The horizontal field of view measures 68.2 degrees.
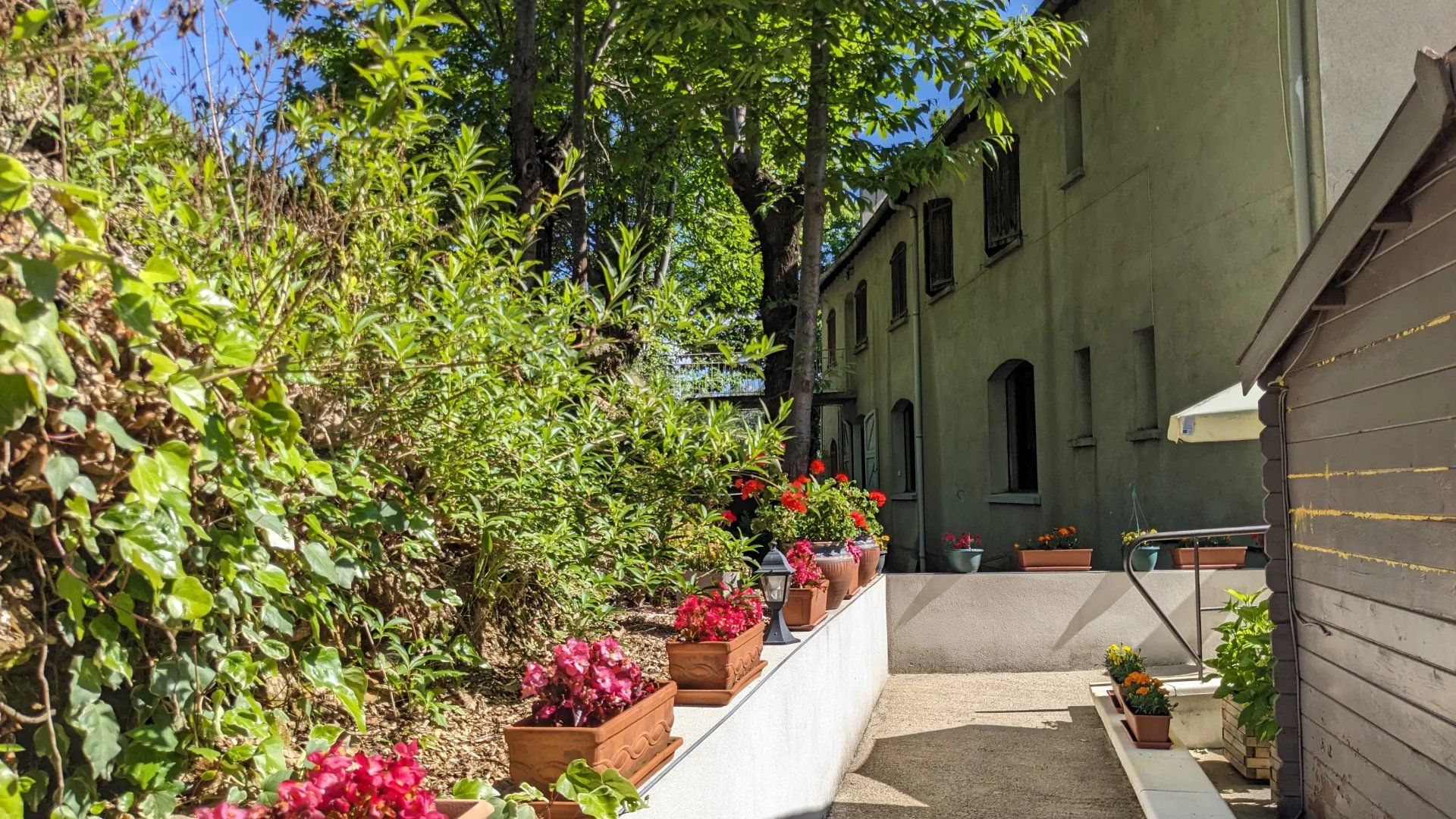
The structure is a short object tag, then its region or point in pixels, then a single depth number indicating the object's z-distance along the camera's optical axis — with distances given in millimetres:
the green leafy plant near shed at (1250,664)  5316
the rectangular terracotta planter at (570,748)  2473
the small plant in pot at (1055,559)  9609
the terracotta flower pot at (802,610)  5934
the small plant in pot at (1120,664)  6871
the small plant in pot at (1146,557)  9039
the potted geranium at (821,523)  7113
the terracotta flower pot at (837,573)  7066
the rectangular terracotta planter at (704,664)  3842
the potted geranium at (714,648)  3840
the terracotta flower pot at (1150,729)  6062
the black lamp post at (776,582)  5262
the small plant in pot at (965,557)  9875
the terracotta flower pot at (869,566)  8344
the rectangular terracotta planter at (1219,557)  8719
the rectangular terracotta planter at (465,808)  2021
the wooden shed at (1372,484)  3303
